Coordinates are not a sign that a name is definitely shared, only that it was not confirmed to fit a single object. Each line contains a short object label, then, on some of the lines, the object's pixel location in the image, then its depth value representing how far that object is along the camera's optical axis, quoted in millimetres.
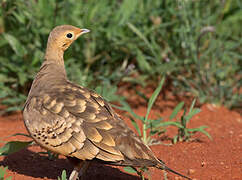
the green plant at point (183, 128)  8774
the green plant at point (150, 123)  8570
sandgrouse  6461
